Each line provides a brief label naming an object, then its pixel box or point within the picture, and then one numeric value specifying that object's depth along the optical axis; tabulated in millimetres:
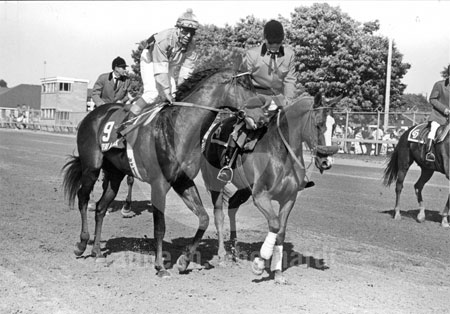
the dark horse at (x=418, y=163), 11922
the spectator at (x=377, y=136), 28750
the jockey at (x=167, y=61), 7594
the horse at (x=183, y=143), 7227
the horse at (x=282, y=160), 7035
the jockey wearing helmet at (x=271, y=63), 7922
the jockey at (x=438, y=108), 11859
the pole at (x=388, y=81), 32481
